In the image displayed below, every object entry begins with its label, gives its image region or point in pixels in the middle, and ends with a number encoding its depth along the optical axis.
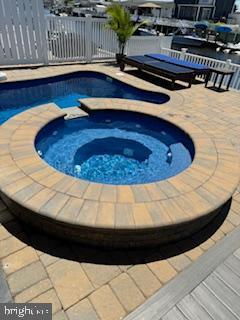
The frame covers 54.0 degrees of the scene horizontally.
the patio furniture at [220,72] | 7.94
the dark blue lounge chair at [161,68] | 7.93
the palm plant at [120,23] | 9.64
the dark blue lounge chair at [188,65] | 8.45
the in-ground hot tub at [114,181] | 2.64
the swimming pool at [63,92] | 6.92
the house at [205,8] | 42.50
